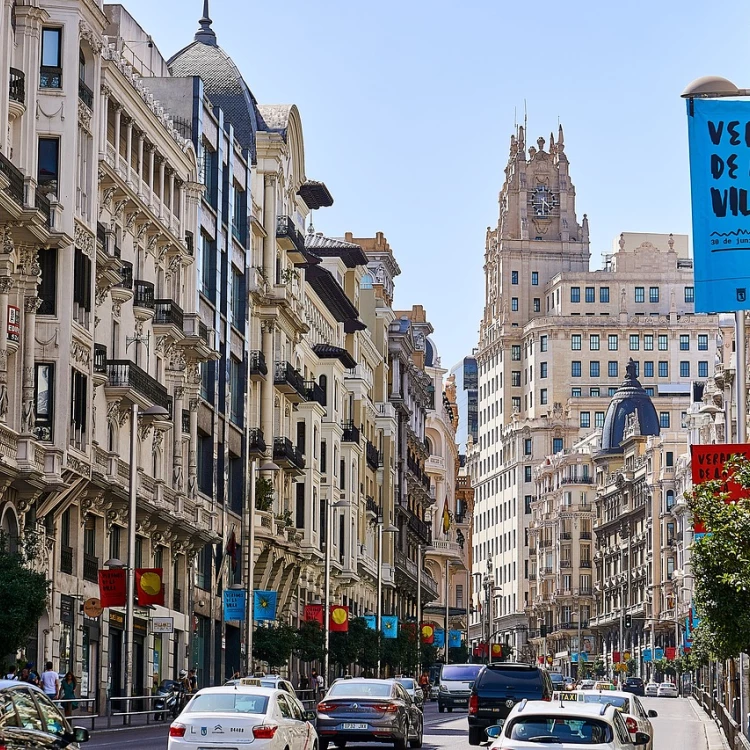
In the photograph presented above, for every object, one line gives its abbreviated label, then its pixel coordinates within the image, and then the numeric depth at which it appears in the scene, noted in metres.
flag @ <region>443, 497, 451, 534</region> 152.88
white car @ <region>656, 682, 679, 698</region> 129.38
